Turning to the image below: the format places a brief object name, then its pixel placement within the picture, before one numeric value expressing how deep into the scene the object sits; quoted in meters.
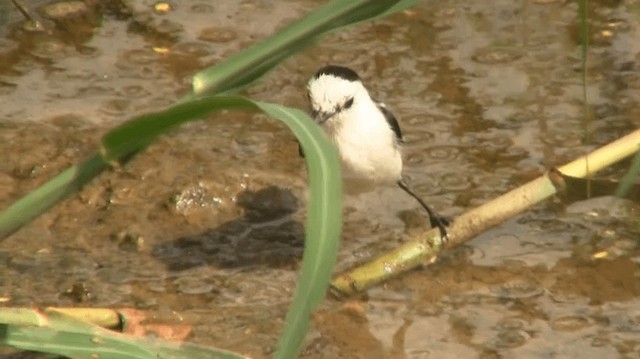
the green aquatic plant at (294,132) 4.77
